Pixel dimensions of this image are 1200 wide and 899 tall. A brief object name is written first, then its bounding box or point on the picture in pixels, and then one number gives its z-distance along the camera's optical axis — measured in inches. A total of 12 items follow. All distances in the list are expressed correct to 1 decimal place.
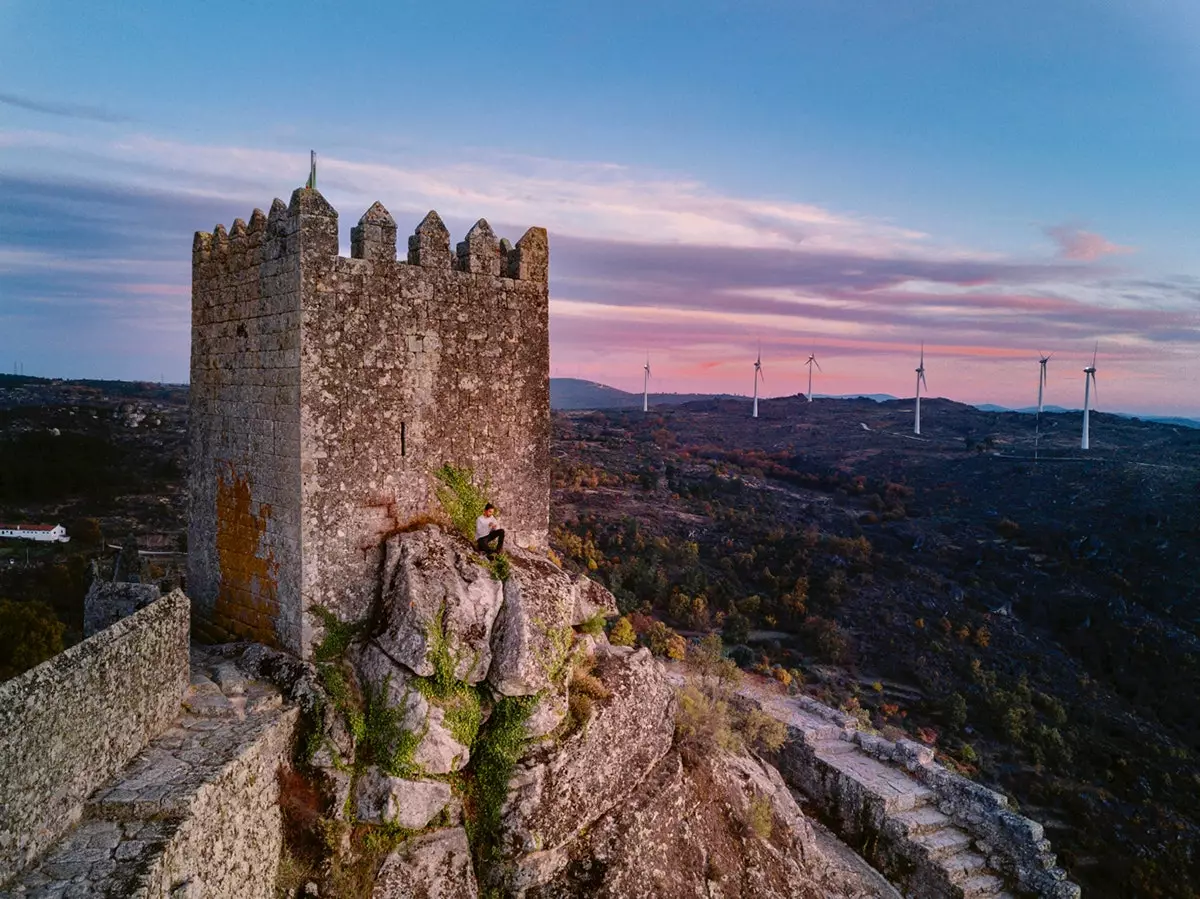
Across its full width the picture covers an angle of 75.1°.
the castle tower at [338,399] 366.0
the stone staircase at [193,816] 231.5
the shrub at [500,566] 384.5
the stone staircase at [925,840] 553.9
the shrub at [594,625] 424.2
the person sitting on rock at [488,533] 394.0
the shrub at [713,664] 784.3
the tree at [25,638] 673.0
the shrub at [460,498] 406.0
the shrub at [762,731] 633.0
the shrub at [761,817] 410.9
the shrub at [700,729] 424.2
